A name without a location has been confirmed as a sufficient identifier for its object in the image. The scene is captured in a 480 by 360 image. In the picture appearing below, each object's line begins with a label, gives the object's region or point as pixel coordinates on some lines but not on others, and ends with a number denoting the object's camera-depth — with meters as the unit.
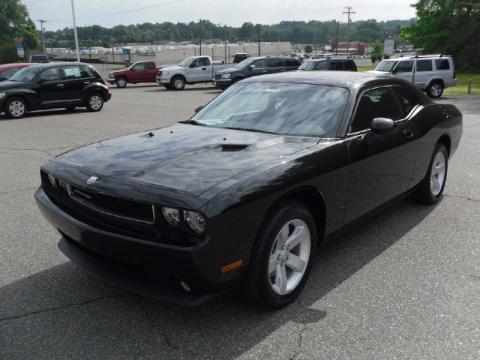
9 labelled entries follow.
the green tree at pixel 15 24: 86.38
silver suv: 20.55
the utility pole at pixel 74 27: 43.33
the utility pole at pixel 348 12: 94.81
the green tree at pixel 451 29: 38.44
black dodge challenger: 2.82
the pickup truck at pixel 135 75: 31.05
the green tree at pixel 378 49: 76.24
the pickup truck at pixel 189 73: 28.16
